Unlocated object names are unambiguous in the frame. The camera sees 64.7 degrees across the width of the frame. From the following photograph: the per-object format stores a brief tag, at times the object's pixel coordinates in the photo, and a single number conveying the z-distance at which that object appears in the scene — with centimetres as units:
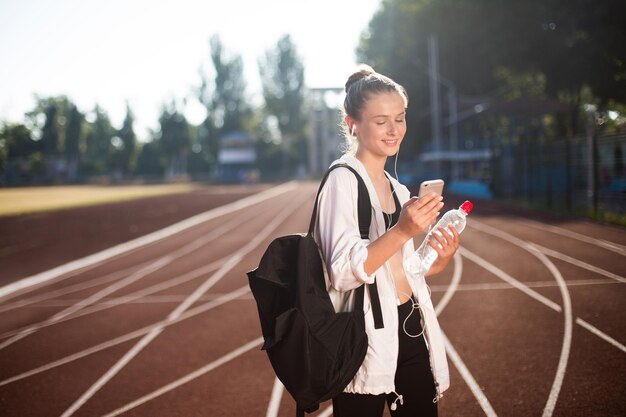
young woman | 168
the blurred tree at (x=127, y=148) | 7256
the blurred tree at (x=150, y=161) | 7638
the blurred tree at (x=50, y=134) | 5172
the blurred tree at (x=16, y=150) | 3102
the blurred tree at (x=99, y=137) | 8194
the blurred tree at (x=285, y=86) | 6181
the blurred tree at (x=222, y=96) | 6631
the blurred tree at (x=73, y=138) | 6278
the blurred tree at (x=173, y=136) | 7369
